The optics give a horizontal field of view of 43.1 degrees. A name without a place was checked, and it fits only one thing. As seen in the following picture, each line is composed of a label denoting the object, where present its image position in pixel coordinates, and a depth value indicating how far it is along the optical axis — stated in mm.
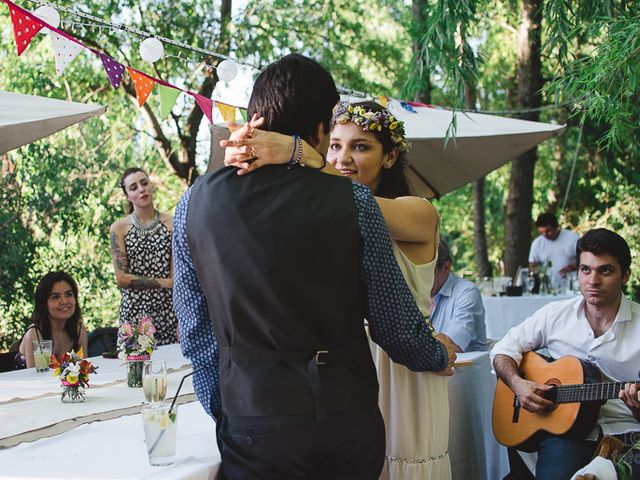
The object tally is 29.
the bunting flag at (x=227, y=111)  5553
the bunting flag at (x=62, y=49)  4418
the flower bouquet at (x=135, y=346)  3029
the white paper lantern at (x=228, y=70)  5379
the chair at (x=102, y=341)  4875
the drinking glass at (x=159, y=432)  1766
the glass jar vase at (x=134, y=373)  3025
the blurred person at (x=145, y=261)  4953
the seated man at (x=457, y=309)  3836
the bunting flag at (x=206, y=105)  5352
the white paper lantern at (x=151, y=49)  4812
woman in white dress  1944
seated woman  4227
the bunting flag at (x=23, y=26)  4012
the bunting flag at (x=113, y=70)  4727
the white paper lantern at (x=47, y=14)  4340
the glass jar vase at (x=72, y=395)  2732
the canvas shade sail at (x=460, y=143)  6355
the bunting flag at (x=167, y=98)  5059
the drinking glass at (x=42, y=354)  3510
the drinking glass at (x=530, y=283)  7605
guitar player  3053
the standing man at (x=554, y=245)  8609
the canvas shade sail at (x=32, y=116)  4391
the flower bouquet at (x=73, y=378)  2719
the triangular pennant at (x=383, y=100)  6223
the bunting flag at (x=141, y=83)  4977
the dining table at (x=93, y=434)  1787
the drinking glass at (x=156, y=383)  2170
